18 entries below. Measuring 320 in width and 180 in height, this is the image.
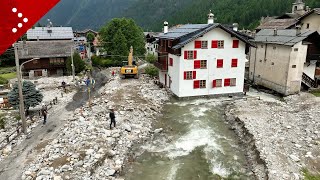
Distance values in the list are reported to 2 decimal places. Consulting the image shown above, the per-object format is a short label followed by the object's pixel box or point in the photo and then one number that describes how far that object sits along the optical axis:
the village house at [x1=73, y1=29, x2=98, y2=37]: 110.18
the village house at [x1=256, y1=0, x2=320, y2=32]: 42.81
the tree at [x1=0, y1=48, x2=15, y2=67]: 58.29
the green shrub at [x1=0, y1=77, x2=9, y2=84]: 41.88
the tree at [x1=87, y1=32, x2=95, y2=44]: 97.82
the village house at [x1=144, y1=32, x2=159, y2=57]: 77.99
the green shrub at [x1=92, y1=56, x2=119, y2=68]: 59.66
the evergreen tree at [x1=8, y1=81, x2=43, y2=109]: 25.78
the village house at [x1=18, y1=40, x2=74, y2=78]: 48.00
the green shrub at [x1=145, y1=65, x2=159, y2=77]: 43.41
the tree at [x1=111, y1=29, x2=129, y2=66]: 58.66
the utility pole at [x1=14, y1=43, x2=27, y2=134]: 21.03
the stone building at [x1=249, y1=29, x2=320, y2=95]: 30.70
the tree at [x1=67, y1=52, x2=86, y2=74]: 47.47
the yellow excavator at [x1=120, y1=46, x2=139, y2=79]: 41.72
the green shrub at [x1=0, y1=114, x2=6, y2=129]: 24.23
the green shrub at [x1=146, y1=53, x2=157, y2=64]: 56.80
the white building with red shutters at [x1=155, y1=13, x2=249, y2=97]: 29.66
